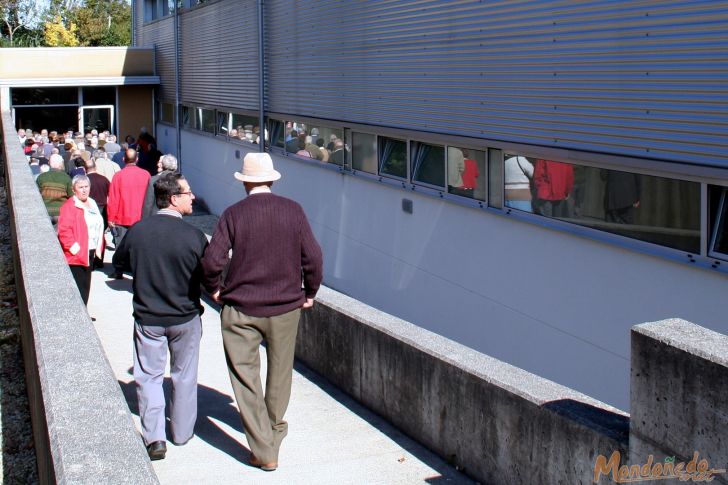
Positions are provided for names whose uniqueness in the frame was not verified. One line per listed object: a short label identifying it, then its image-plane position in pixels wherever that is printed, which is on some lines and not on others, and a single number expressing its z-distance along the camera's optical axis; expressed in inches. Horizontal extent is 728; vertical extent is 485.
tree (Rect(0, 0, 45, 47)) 2760.8
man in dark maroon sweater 225.5
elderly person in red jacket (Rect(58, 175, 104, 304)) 360.8
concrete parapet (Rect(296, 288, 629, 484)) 190.5
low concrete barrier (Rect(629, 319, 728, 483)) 149.4
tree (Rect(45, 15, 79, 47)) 2452.0
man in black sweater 240.2
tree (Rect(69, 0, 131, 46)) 2418.3
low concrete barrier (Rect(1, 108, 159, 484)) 114.8
